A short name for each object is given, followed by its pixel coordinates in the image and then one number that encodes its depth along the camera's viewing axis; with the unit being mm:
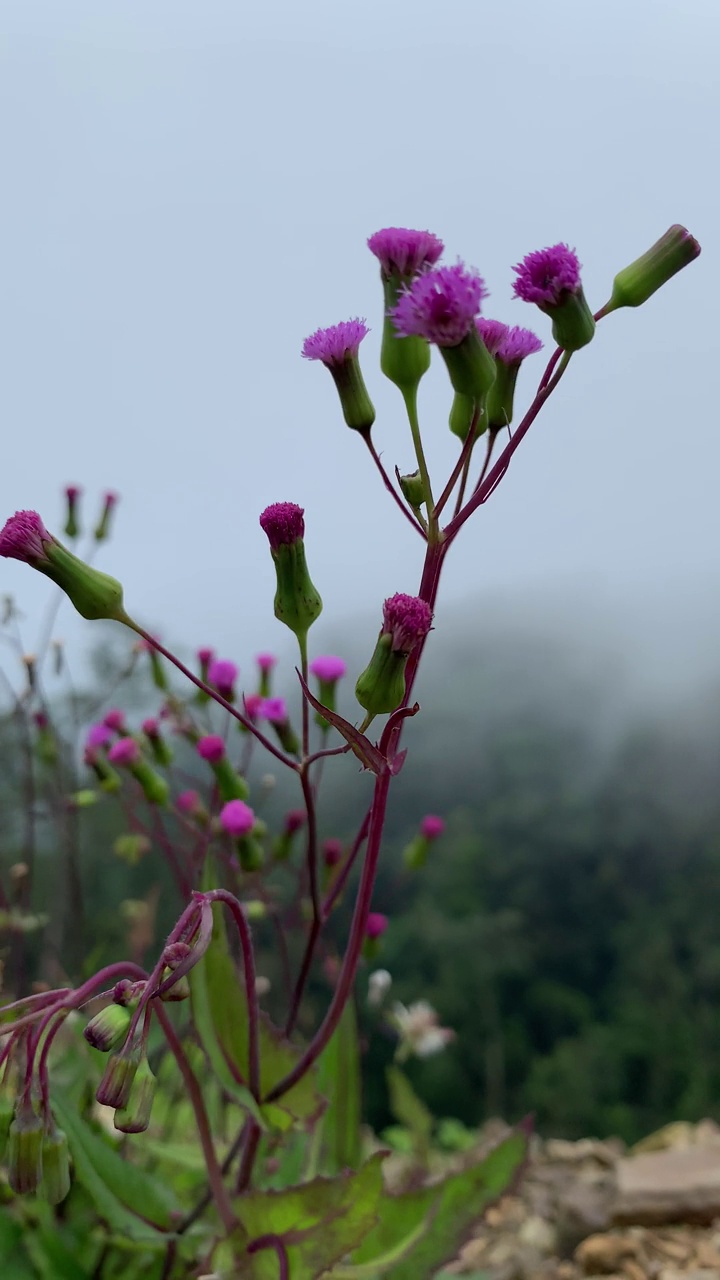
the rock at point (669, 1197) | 362
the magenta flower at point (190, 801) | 349
